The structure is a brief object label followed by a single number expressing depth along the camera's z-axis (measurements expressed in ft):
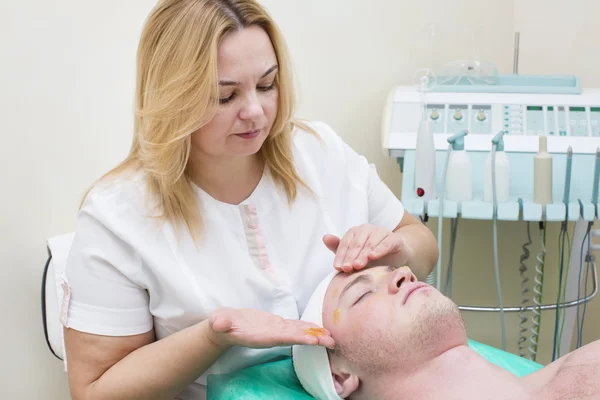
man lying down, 4.22
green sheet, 4.53
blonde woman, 4.43
